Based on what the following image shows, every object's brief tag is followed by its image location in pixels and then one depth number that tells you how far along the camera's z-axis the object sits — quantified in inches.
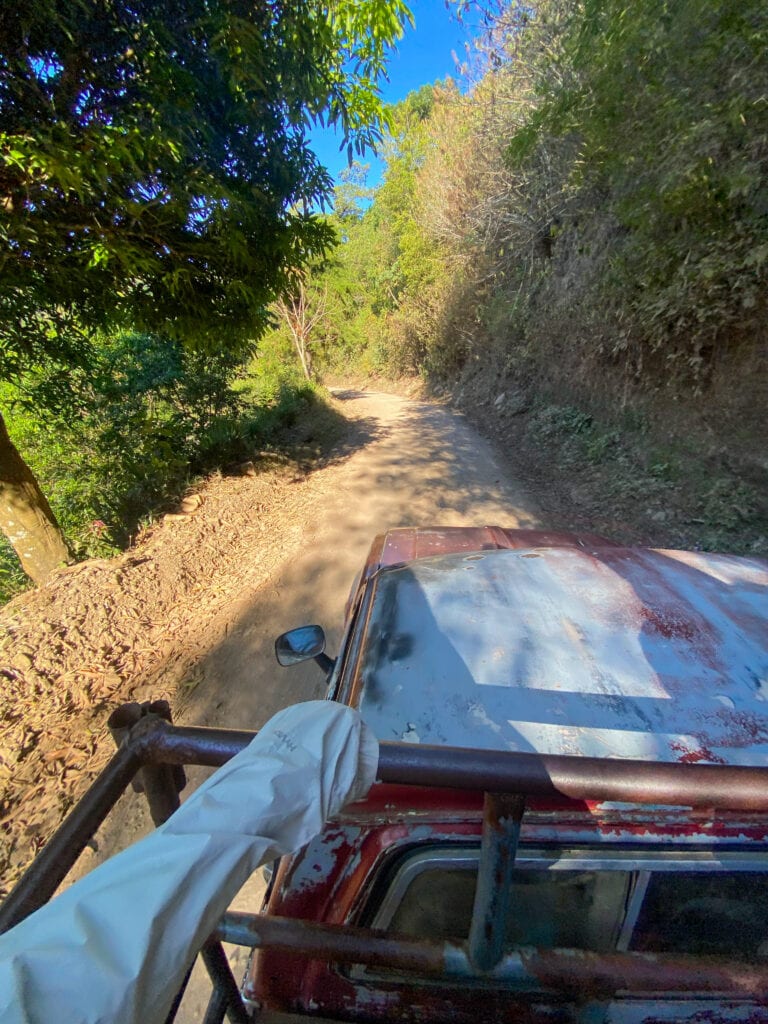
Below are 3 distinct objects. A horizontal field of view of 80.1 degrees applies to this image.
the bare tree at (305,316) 772.3
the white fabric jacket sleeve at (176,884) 21.2
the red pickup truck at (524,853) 33.0
